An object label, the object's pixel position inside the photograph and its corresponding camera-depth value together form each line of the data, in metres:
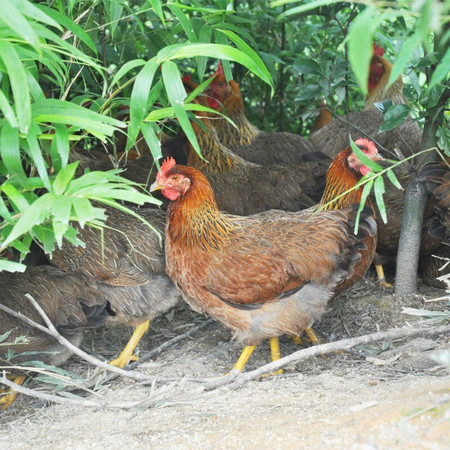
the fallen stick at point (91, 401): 2.84
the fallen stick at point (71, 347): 3.04
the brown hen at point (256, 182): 4.77
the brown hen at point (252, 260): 3.50
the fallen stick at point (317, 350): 2.97
